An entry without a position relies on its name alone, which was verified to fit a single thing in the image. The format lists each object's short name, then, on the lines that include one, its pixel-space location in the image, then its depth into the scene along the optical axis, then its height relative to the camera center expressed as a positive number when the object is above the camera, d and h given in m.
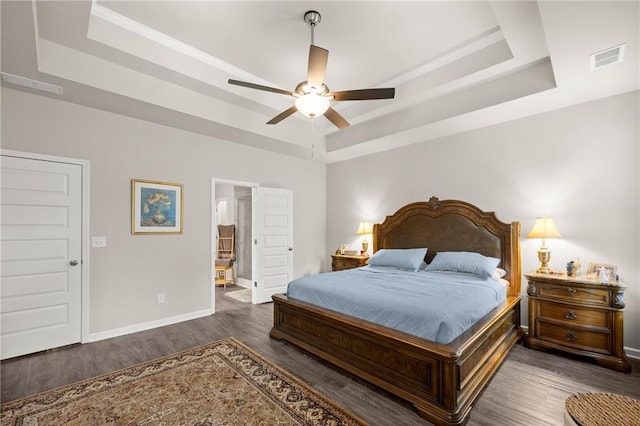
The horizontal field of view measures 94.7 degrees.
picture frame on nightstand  2.95 -0.58
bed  2.03 -1.08
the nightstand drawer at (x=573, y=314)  2.85 -1.02
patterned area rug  2.04 -1.41
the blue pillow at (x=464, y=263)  3.48 -0.61
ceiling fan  2.56 +1.10
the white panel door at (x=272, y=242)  5.08 -0.49
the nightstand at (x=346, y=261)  5.06 -0.83
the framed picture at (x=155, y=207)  3.80 +0.12
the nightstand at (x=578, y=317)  2.75 -1.04
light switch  3.46 -0.31
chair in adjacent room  6.38 -0.93
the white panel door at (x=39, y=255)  2.97 -0.41
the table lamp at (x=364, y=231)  5.28 -0.29
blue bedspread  2.25 -0.76
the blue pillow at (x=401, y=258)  4.02 -0.62
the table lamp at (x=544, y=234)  3.29 -0.23
